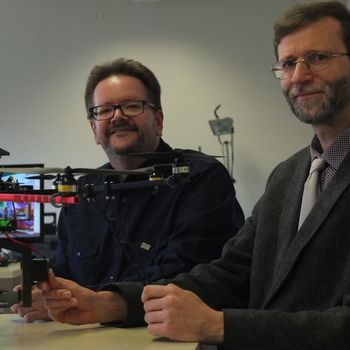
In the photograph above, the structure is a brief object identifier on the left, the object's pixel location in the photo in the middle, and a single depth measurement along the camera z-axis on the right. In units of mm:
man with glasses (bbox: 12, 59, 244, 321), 1451
